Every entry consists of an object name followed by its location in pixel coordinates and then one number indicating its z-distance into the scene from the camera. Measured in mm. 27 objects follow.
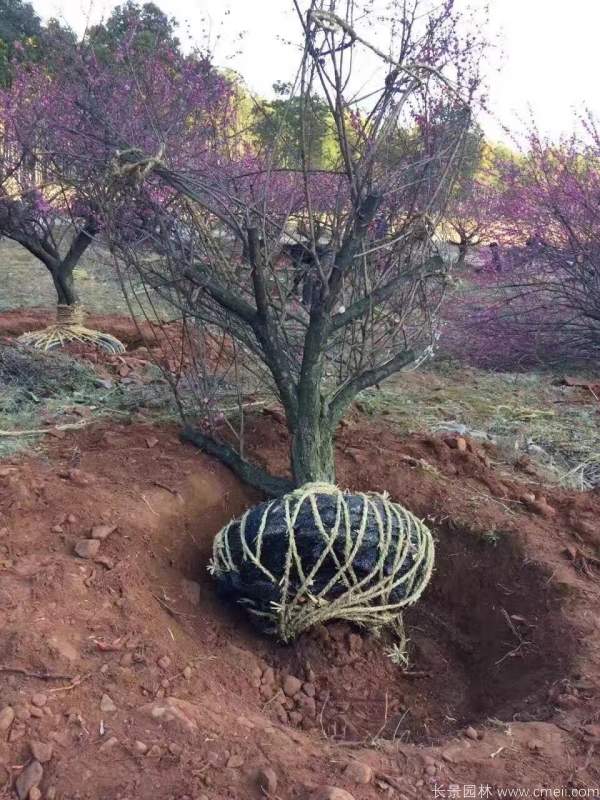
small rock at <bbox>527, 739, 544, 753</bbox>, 1963
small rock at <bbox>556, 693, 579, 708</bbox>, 2193
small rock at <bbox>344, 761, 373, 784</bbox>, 1724
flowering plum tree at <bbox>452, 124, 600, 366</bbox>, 6625
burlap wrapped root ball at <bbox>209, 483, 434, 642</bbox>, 2502
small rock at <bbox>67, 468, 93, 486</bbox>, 2967
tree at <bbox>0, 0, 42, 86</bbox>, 18562
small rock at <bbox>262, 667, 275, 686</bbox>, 2439
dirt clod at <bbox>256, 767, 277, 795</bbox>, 1643
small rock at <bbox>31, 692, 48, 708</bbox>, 1769
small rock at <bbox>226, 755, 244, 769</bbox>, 1699
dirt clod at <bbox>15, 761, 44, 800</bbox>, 1562
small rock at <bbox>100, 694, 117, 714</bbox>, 1819
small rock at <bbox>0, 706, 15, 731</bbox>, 1683
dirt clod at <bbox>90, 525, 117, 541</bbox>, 2623
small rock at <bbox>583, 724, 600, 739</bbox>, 2020
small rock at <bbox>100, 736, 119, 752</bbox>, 1690
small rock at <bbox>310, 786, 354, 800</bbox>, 1602
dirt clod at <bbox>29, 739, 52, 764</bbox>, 1627
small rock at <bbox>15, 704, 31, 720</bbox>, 1720
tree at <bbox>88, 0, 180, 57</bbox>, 7297
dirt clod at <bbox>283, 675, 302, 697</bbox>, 2461
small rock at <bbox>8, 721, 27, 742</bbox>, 1664
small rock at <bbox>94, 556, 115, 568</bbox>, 2502
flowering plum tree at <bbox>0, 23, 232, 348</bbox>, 5695
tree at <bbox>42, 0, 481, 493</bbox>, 2625
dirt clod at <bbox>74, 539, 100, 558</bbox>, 2514
